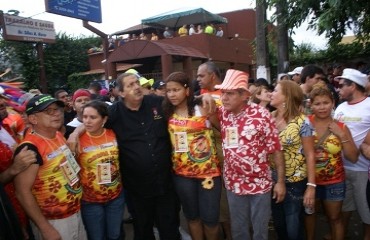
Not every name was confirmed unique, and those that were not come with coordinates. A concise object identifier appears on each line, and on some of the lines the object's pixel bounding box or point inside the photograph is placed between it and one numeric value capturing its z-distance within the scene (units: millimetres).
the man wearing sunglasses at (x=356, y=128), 3473
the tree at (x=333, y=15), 6430
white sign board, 11961
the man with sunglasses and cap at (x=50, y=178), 2578
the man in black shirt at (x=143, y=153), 3256
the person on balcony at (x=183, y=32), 18812
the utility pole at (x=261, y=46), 9852
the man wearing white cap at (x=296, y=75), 6954
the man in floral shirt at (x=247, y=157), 2973
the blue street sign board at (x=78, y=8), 12508
